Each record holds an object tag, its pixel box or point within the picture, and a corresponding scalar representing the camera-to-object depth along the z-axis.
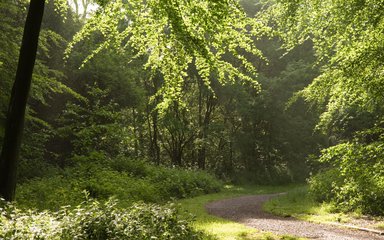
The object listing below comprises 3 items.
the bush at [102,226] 6.29
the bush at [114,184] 14.12
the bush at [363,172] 8.69
